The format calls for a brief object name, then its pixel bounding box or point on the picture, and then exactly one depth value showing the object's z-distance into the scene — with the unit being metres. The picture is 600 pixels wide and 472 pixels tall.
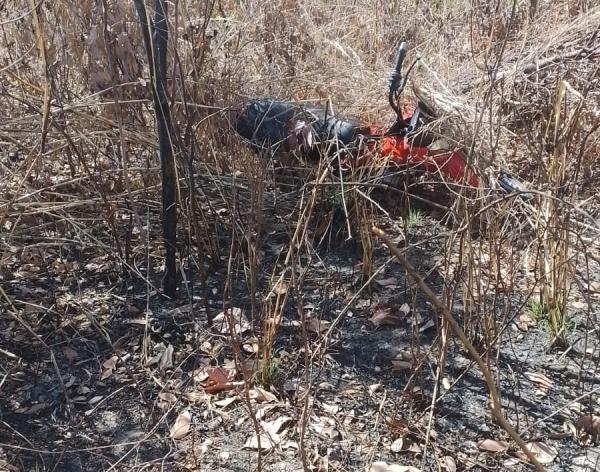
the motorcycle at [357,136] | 2.97
